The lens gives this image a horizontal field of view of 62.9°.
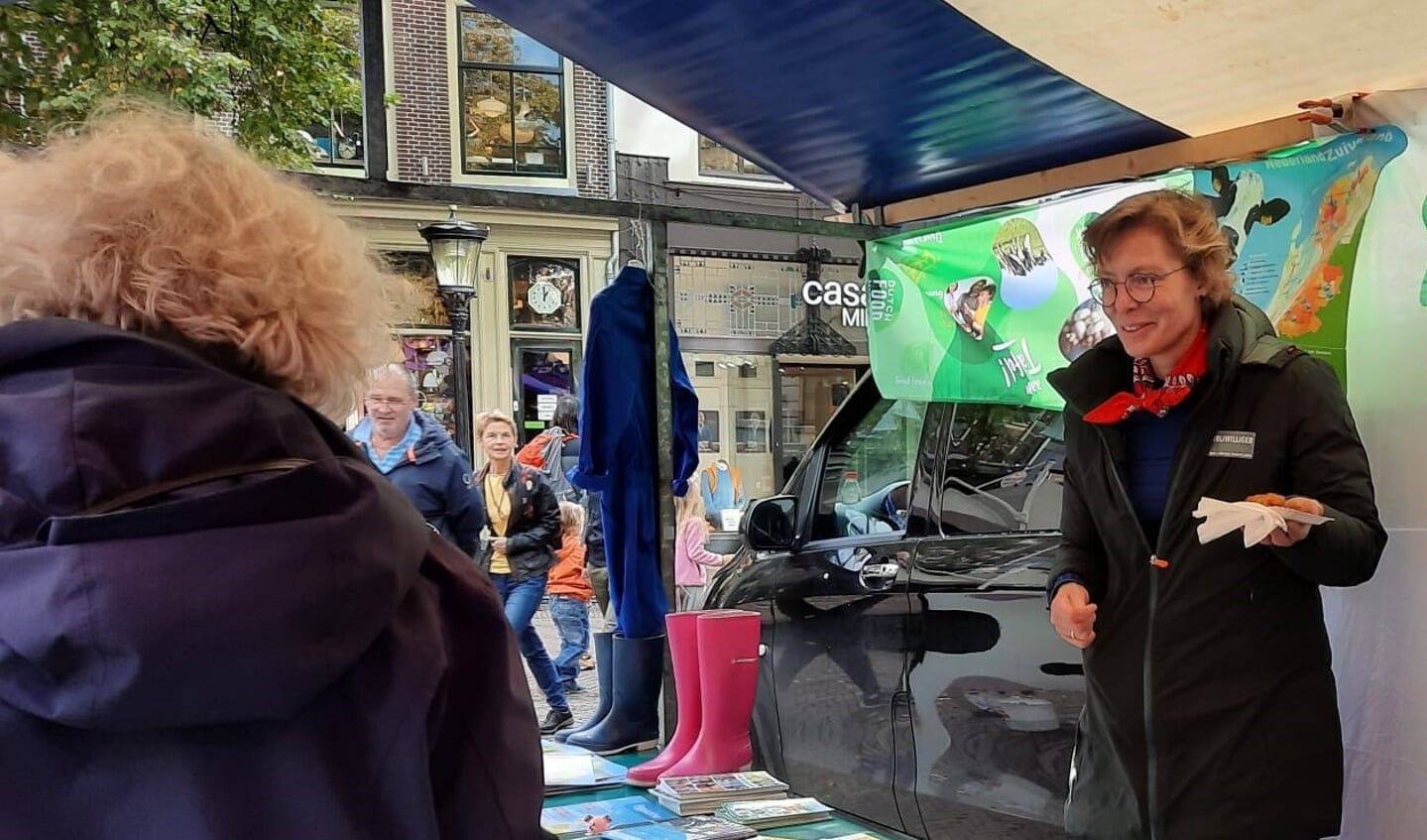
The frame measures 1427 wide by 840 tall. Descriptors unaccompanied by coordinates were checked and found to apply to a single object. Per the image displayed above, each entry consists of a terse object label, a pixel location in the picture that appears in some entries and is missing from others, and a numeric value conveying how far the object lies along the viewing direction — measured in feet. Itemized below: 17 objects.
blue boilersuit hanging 11.62
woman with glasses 6.87
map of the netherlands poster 8.38
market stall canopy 8.11
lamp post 17.67
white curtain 8.01
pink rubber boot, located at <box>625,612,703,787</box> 8.37
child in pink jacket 22.86
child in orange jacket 21.99
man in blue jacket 16.47
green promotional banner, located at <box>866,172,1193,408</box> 10.65
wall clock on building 48.19
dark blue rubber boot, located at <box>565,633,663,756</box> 11.19
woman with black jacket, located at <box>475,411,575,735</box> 20.44
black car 10.48
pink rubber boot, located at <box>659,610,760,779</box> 8.23
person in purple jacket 3.10
